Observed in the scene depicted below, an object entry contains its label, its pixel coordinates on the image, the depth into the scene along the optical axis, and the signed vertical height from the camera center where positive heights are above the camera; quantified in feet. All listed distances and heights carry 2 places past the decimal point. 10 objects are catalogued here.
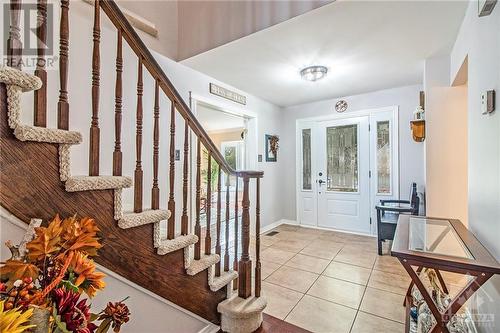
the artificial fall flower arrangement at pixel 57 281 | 1.98 -1.04
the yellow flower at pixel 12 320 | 1.61 -1.04
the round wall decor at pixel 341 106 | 14.11 +3.70
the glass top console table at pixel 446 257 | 3.58 -1.44
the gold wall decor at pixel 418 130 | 9.21 +1.50
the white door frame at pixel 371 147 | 12.53 +1.22
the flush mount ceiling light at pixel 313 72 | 9.57 +3.88
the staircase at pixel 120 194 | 2.87 -0.37
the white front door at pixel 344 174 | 13.62 -0.34
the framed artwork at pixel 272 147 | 14.96 +1.32
